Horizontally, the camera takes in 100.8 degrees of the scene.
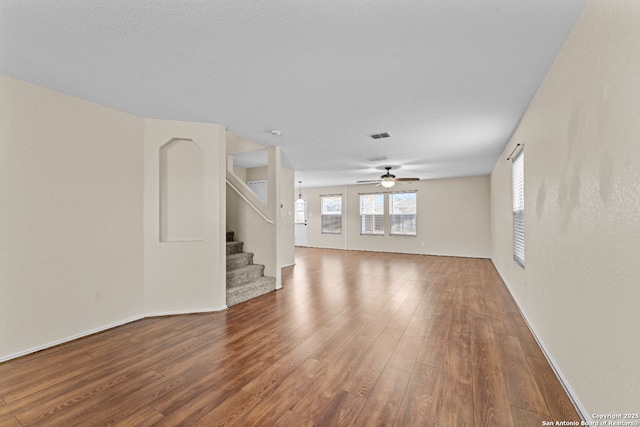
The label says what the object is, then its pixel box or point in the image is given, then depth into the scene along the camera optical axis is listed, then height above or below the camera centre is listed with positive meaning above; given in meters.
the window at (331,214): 10.07 +0.08
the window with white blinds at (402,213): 8.75 +0.09
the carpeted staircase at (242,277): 3.92 -1.01
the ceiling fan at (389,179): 6.00 +0.83
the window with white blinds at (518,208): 3.41 +0.10
